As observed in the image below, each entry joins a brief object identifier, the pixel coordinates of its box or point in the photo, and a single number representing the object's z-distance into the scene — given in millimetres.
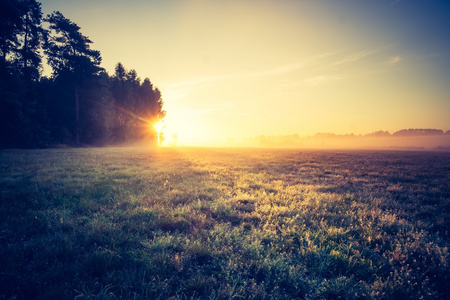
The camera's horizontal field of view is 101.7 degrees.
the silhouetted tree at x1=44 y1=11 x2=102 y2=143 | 34922
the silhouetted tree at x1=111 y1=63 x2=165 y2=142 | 54906
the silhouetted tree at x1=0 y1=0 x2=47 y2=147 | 24125
